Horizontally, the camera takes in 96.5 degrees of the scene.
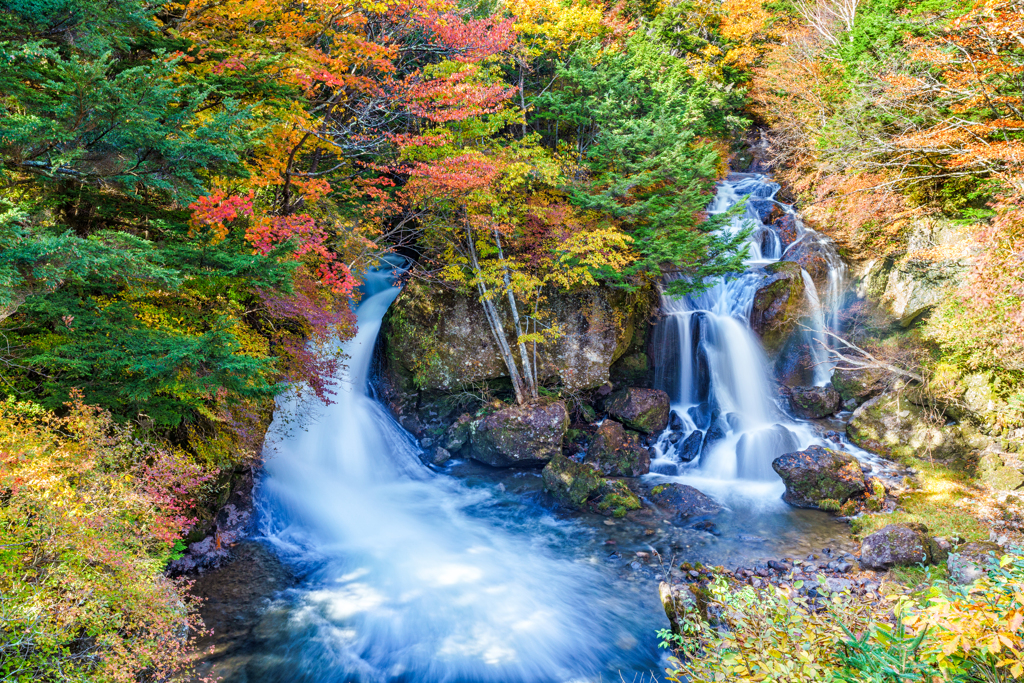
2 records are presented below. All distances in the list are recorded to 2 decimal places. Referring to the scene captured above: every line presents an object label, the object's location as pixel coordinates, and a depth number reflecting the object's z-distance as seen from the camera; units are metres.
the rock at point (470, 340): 12.39
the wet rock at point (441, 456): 11.85
